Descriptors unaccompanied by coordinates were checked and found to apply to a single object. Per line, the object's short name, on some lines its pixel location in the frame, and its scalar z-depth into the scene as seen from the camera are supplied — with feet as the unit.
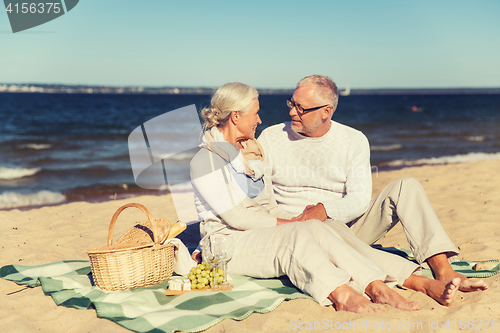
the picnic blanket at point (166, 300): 8.50
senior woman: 8.96
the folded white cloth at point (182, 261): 11.17
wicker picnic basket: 9.68
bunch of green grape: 10.07
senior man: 10.91
